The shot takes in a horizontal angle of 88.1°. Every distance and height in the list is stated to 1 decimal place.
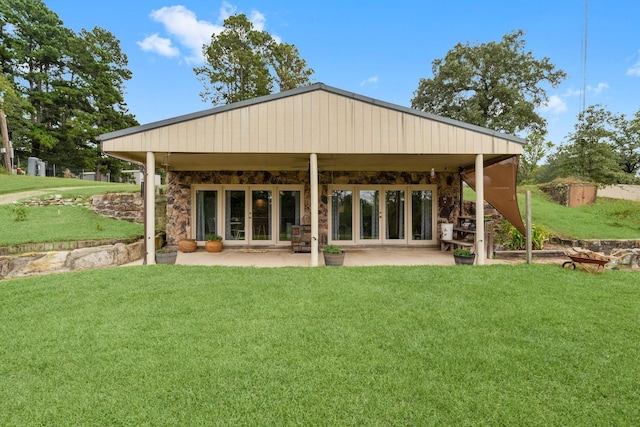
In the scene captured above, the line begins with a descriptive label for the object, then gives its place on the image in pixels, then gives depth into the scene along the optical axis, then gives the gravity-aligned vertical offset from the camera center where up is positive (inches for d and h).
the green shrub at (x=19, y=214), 319.9 -0.4
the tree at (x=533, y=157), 1057.4 +187.7
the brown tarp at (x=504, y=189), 287.7 +22.5
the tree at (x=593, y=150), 663.1 +133.7
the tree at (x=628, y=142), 738.8 +167.8
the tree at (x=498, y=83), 794.8 +326.5
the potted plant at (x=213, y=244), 336.2 -30.9
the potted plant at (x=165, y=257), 244.1 -32.0
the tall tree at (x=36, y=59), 861.8 +425.2
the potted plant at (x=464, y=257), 243.9 -31.9
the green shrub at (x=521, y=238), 318.0 -24.5
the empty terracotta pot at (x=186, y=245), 338.6 -32.2
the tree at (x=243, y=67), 842.8 +382.7
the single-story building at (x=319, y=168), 233.9 +44.7
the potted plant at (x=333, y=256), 247.3 -31.7
